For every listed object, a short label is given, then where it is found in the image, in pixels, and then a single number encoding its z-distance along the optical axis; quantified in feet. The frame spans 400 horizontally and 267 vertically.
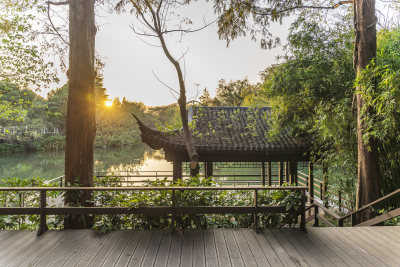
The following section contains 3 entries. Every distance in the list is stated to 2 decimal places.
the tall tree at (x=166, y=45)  15.20
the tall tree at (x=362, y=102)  14.03
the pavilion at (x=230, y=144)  20.19
